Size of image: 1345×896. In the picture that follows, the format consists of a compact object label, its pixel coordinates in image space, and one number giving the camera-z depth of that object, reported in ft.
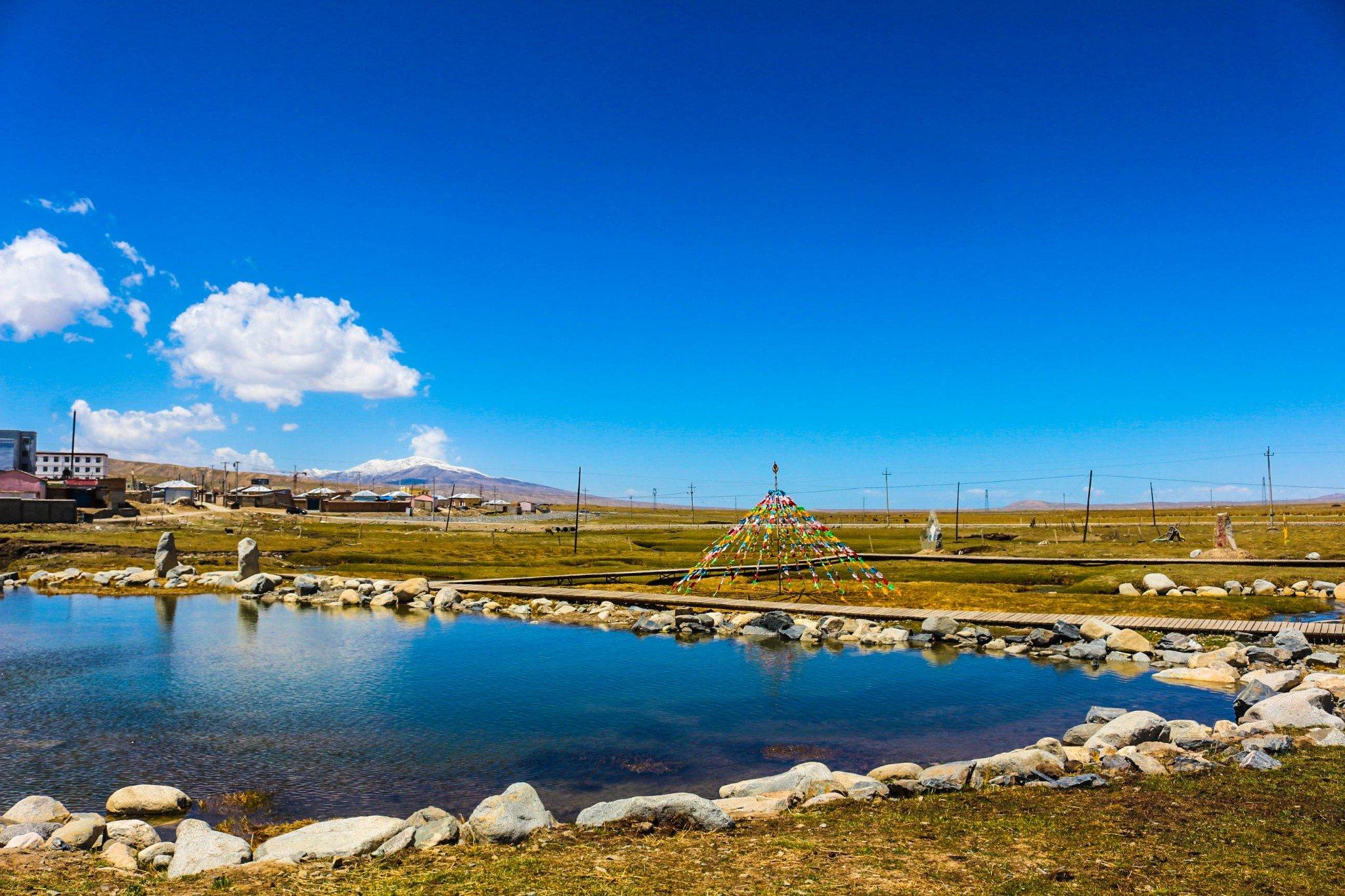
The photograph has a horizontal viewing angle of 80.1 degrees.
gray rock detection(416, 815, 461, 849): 41.52
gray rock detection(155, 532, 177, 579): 189.57
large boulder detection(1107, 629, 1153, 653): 105.70
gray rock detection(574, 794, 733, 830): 43.14
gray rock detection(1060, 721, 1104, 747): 64.39
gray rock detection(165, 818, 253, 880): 38.24
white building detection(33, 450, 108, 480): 636.48
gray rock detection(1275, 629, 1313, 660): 95.66
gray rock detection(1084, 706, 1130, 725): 69.26
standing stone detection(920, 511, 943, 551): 276.41
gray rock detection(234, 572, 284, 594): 173.58
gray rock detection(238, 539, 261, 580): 184.65
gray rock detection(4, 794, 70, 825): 47.16
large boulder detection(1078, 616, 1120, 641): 111.04
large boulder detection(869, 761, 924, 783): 55.21
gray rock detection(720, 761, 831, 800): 51.34
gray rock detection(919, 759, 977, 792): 49.67
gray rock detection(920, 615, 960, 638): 118.34
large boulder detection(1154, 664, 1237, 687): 89.97
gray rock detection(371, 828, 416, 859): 40.32
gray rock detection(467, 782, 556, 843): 41.75
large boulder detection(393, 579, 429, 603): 164.55
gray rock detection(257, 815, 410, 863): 39.93
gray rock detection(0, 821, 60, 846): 43.91
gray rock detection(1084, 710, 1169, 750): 59.47
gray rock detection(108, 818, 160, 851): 44.34
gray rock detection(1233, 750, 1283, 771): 51.13
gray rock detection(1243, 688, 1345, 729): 61.77
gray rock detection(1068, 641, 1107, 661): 104.06
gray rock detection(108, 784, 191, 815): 53.11
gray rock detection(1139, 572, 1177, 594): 156.04
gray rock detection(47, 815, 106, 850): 42.75
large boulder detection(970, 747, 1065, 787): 50.52
